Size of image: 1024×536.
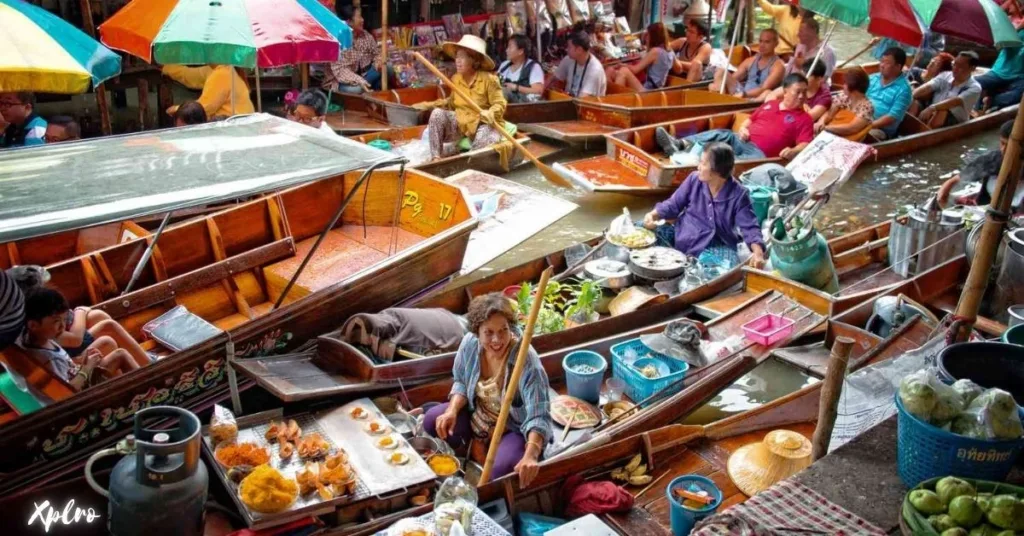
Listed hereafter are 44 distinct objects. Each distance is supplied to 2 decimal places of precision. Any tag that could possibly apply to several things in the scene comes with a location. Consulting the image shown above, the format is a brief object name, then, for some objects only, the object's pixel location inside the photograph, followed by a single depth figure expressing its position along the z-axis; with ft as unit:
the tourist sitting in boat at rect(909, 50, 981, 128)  37.32
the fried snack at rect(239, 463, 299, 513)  12.56
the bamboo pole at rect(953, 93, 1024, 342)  12.79
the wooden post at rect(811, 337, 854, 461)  11.64
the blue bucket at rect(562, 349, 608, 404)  16.83
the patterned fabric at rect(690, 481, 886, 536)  10.25
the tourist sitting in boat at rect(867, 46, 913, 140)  33.50
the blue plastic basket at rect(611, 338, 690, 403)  16.98
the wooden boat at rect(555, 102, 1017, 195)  29.73
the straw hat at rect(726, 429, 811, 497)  14.79
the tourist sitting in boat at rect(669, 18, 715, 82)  43.19
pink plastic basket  18.90
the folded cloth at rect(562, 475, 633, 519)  13.84
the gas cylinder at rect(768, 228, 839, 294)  20.72
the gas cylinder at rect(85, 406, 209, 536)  11.78
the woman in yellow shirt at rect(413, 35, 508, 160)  30.12
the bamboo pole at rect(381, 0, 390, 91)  33.94
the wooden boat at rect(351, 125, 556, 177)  29.22
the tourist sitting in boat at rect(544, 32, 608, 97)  37.83
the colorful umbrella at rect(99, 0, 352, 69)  22.72
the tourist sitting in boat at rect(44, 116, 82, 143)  23.17
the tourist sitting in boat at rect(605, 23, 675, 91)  41.11
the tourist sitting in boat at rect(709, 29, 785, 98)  38.65
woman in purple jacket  21.53
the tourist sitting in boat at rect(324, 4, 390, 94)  36.42
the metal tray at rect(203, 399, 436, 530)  12.88
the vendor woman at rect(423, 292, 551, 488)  13.75
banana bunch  14.82
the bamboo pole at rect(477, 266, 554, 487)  12.55
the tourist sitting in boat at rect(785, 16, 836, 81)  38.99
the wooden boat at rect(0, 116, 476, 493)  14.34
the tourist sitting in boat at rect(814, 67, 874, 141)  32.30
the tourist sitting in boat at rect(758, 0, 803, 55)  47.42
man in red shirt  30.76
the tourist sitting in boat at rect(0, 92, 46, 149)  23.25
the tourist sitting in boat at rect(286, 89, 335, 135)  27.07
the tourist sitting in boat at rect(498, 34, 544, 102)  36.78
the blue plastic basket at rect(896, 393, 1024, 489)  10.59
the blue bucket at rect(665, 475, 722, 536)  13.24
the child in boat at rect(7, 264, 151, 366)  15.35
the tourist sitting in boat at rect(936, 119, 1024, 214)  24.45
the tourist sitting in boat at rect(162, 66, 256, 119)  28.48
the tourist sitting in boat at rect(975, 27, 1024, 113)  41.19
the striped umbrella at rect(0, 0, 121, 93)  18.67
